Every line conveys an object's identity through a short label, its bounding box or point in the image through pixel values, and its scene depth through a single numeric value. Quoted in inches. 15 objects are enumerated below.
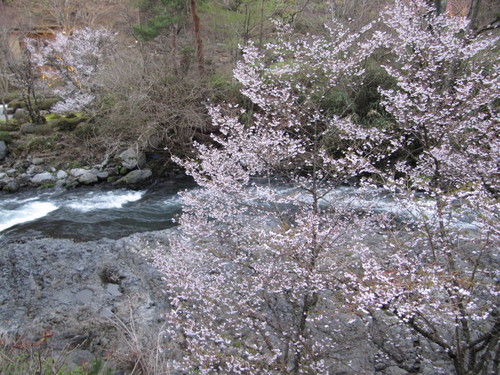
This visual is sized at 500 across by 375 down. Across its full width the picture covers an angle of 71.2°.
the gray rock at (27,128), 537.8
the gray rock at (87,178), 435.8
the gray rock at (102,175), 444.8
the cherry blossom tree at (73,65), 509.4
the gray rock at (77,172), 444.4
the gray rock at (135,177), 437.7
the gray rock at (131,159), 454.0
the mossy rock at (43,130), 536.4
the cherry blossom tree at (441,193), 119.4
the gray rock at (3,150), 483.5
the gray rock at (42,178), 435.8
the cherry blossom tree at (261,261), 146.0
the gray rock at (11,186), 420.5
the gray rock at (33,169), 452.4
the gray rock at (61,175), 443.7
